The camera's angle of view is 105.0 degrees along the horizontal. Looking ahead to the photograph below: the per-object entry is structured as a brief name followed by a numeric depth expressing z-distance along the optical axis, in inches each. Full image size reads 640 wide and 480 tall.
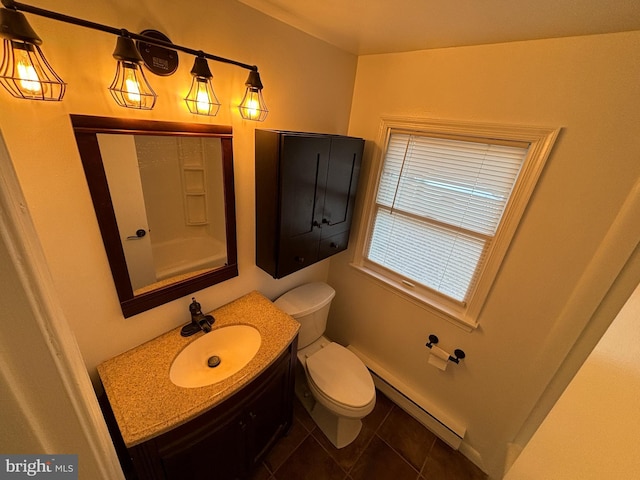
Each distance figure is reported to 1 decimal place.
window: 46.9
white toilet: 56.8
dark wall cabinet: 46.7
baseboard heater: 62.6
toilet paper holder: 58.3
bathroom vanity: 34.1
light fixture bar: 23.1
